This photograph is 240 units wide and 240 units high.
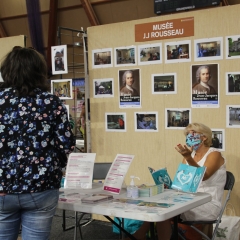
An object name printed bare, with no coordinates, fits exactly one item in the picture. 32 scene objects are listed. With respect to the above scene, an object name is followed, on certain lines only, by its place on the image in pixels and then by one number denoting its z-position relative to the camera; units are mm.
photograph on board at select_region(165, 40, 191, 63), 3979
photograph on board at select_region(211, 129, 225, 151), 3838
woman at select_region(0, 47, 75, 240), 1959
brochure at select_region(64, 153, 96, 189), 3105
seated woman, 3002
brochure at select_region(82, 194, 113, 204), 2549
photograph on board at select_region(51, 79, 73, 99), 4566
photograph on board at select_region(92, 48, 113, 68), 4488
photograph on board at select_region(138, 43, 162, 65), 4148
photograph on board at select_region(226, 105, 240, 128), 3744
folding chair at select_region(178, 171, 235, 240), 2984
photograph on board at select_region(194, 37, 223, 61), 3816
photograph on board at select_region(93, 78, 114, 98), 4496
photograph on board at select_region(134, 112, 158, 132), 4215
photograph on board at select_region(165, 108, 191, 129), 4020
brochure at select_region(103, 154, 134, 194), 2873
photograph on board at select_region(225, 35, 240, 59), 3719
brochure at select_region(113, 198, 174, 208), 2429
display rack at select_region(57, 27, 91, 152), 4637
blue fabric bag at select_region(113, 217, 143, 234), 3627
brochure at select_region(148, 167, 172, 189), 2957
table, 2225
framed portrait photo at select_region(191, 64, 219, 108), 3852
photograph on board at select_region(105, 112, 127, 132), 4430
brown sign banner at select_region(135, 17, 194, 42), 3961
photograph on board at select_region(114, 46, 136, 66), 4320
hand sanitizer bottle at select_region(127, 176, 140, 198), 2713
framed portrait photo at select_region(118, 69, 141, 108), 4312
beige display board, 3799
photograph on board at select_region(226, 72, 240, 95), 3732
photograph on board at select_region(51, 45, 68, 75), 4470
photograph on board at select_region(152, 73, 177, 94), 4078
